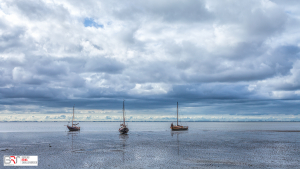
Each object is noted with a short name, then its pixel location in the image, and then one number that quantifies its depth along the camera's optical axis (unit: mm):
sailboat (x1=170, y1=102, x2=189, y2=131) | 168500
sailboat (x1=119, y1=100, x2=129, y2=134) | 126500
